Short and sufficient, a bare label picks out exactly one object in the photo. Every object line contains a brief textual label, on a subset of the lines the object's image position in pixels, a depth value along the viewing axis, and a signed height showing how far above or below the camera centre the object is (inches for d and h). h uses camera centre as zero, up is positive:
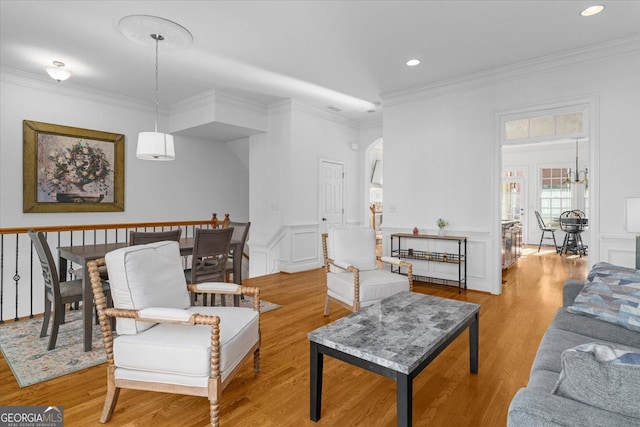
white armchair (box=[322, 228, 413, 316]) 125.4 -25.7
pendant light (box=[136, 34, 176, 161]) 143.6 +27.7
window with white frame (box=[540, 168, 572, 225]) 367.6 +18.0
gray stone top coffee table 63.8 -27.6
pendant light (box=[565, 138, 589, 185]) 332.6 +34.5
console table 189.6 -24.8
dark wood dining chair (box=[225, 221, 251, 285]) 164.2 -13.8
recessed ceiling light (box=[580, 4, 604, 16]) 122.4 +72.5
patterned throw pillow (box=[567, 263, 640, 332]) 76.3 -20.5
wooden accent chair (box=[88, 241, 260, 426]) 69.7 -27.6
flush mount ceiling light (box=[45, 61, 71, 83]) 173.9 +69.9
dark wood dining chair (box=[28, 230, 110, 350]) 111.7 -27.8
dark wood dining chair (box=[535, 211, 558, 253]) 346.3 -18.6
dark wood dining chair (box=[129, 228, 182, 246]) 124.0 -10.2
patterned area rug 96.7 -45.4
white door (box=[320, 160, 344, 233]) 262.7 +12.6
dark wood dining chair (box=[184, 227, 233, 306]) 138.3 -18.8
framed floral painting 192.9 +24.2
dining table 110.9 -18.7
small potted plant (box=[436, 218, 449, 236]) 195.6 -8.3
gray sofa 35.3 -22.0
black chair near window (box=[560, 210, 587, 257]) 305.1 -18.1
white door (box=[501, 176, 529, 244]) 392.5 +12.1
